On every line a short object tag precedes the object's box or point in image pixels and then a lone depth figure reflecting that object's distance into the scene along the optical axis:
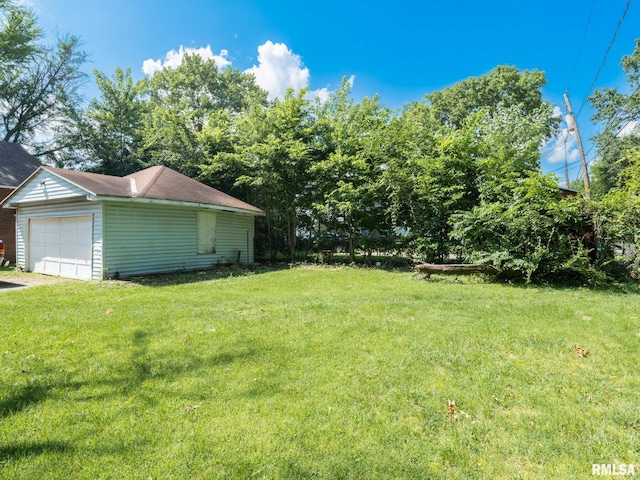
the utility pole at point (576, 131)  15.60
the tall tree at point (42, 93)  21.81
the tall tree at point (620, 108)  20.87
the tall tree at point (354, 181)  12.84
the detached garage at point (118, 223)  9.25
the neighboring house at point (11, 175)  13.81
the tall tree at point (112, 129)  20.97
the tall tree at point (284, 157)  13.56
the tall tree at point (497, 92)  27.08
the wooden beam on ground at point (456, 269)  8.80
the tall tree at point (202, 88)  29.39
